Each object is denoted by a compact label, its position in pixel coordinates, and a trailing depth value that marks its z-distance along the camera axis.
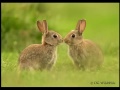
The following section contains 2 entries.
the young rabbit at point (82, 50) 12.16
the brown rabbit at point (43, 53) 11.39
